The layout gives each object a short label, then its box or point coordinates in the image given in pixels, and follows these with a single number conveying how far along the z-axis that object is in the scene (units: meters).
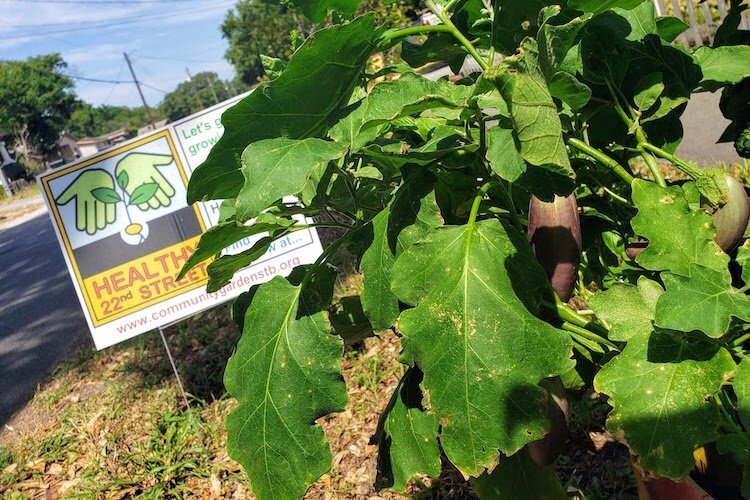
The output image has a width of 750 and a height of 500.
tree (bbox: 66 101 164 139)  67.88
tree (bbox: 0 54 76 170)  47.84
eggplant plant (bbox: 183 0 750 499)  0.75
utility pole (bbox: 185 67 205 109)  65.95
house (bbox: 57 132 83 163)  57.84
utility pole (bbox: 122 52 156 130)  46.20
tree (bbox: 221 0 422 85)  33.38
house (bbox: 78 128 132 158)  58.91
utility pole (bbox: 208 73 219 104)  65.71
